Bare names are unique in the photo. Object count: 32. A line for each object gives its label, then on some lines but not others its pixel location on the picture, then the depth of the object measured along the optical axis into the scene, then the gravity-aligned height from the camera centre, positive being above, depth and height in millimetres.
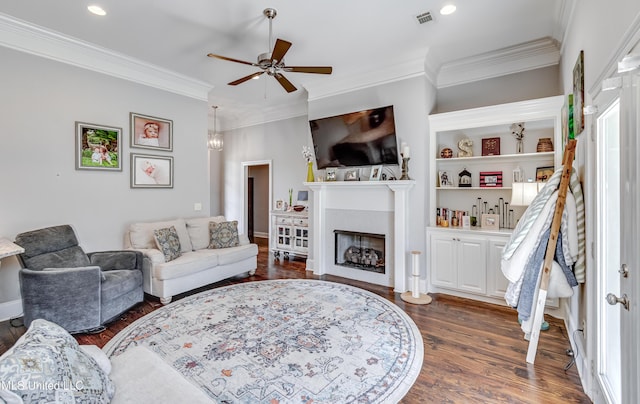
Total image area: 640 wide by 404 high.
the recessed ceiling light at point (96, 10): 2883 +1866
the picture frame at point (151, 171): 4258 +446
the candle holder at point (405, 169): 4012 +419
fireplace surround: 4051 -294
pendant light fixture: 6500 +1295
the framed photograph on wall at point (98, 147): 3709 +702
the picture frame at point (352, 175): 4621 +394
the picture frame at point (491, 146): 3893 +697
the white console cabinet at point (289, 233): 5613 -633
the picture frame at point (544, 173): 3471 +309
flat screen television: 4141 +911
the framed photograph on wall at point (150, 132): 4227 +1013
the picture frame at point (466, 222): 3930 -292
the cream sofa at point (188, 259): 3576 -768
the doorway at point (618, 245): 1235 -237
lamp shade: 3168 +70
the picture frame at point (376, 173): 4363 +399
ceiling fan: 2844 +1351
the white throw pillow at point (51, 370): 953 -594
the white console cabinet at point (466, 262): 3518 -767
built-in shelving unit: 3498 +316
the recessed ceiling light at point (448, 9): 2863 +1847
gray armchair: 2701 -792
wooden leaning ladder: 2303 -390
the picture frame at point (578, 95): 2273 +826
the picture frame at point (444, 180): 4172 +276
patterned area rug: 2043 -1244
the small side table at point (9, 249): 2469 -403
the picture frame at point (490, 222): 3739 -279
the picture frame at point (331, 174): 4816 +427
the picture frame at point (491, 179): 3875 +269
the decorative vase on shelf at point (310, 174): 4984 +440
